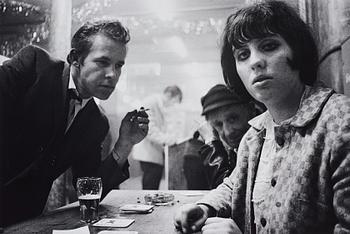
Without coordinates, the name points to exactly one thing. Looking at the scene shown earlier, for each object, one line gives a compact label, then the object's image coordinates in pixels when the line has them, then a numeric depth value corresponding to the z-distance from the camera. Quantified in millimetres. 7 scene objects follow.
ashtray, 1670
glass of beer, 1314
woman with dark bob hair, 844
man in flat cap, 2115
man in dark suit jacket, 1562
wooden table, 1165
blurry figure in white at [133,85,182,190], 4367
